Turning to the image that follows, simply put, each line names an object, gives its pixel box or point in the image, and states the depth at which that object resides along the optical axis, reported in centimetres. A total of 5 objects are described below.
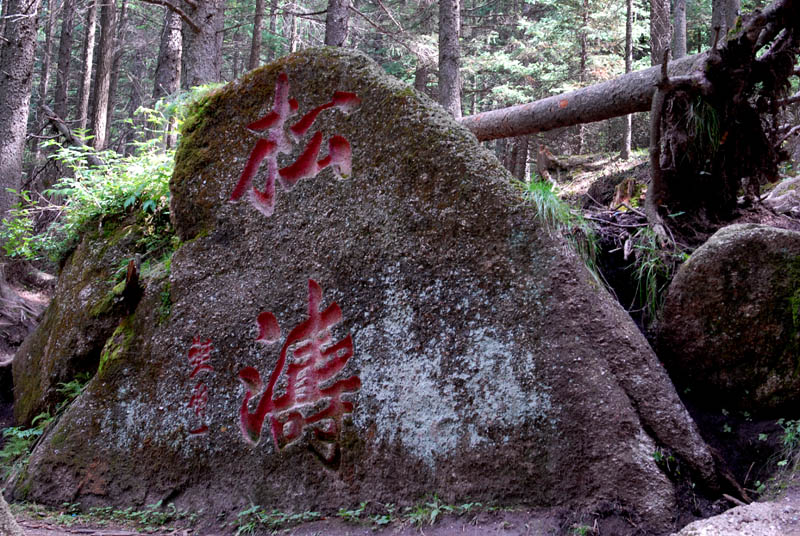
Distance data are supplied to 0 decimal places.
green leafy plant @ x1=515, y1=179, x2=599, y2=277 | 314
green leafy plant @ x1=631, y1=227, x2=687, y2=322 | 374
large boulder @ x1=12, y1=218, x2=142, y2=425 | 454
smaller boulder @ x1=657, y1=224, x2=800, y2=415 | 305
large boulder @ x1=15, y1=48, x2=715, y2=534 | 279
